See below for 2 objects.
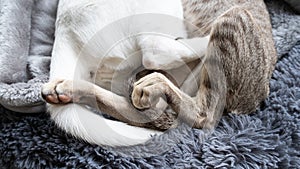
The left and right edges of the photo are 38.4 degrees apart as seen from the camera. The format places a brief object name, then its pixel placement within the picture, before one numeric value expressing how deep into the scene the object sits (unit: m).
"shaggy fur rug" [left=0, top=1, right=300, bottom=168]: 1.16
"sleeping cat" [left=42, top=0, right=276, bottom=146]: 1.18
